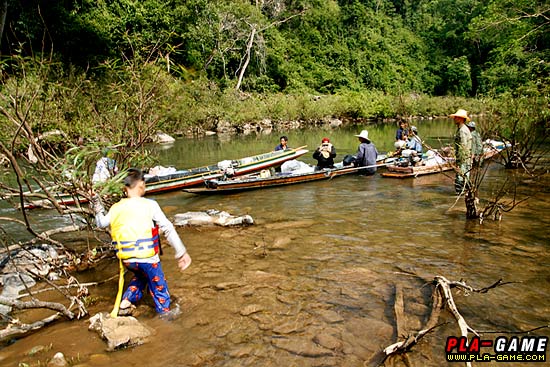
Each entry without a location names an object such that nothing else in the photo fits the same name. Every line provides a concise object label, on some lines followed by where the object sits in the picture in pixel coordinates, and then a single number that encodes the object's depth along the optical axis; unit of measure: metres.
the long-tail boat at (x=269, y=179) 10.29
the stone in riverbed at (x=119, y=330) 3.75
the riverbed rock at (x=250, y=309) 4.48
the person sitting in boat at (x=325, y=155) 12.10
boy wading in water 4.04
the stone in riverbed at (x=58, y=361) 3.52
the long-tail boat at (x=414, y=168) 11.62
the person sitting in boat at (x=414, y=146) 12.68
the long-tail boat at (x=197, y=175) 10.92
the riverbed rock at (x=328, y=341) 3.78
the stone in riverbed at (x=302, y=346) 3.70
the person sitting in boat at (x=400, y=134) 14.16
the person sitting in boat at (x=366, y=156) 11.95
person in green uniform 7.25
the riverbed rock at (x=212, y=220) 7.79
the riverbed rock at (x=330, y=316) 4.27
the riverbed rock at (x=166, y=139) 24.70
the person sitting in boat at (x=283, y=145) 13.74
